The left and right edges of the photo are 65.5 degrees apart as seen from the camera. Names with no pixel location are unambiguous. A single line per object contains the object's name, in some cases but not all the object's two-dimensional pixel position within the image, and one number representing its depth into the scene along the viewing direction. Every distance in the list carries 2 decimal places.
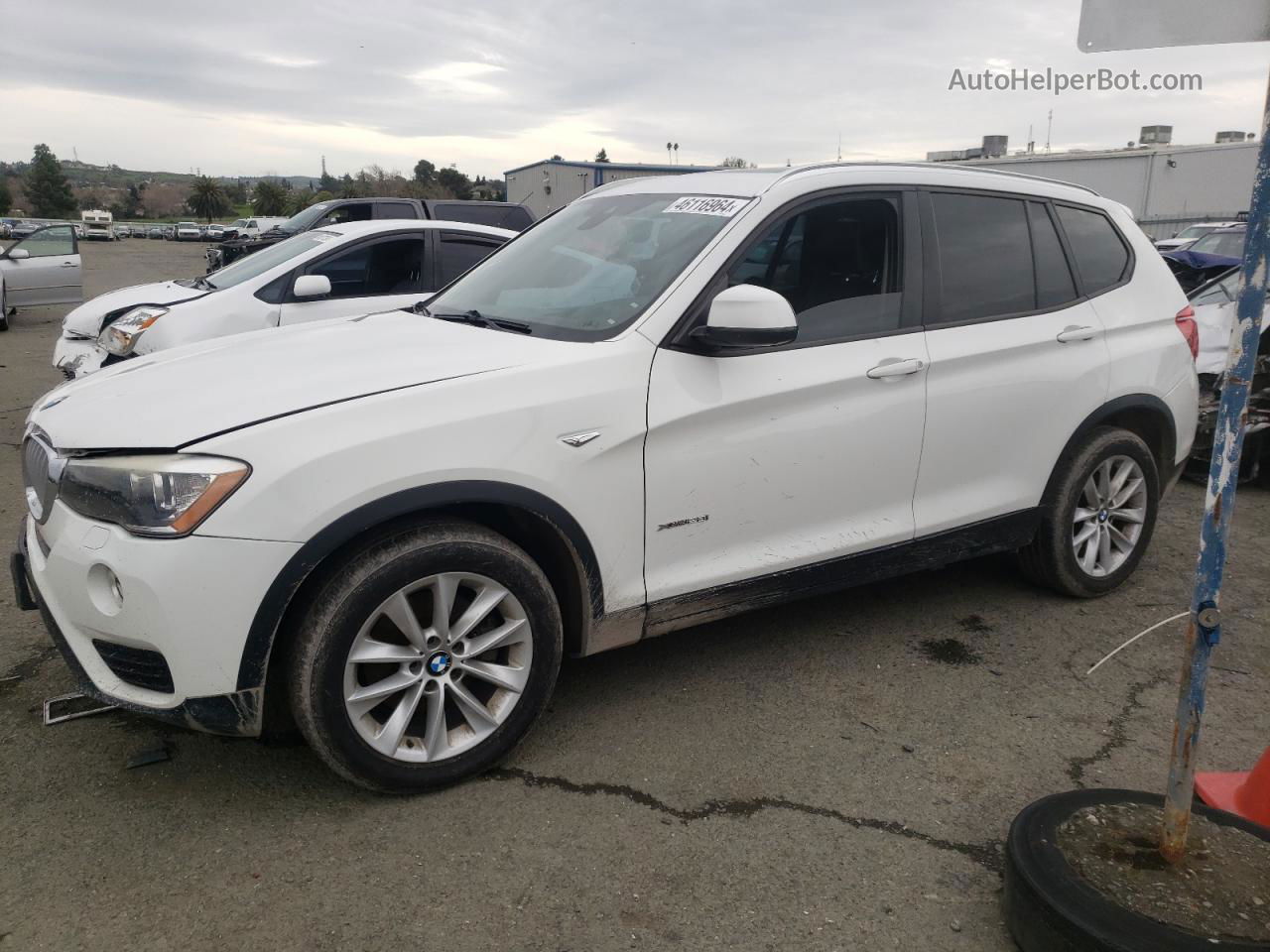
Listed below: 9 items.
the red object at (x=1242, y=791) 2.74
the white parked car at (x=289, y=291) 6.81
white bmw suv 2.59
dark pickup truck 12.66
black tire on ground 2.07
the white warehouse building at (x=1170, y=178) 33.66
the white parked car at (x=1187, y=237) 16.97
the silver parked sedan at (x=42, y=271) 14.09
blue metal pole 2.17
